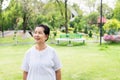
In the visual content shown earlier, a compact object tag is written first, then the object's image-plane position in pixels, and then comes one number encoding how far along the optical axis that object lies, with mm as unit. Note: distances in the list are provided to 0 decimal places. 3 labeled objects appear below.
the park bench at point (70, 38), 10071
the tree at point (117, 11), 13483
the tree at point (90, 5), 23049
